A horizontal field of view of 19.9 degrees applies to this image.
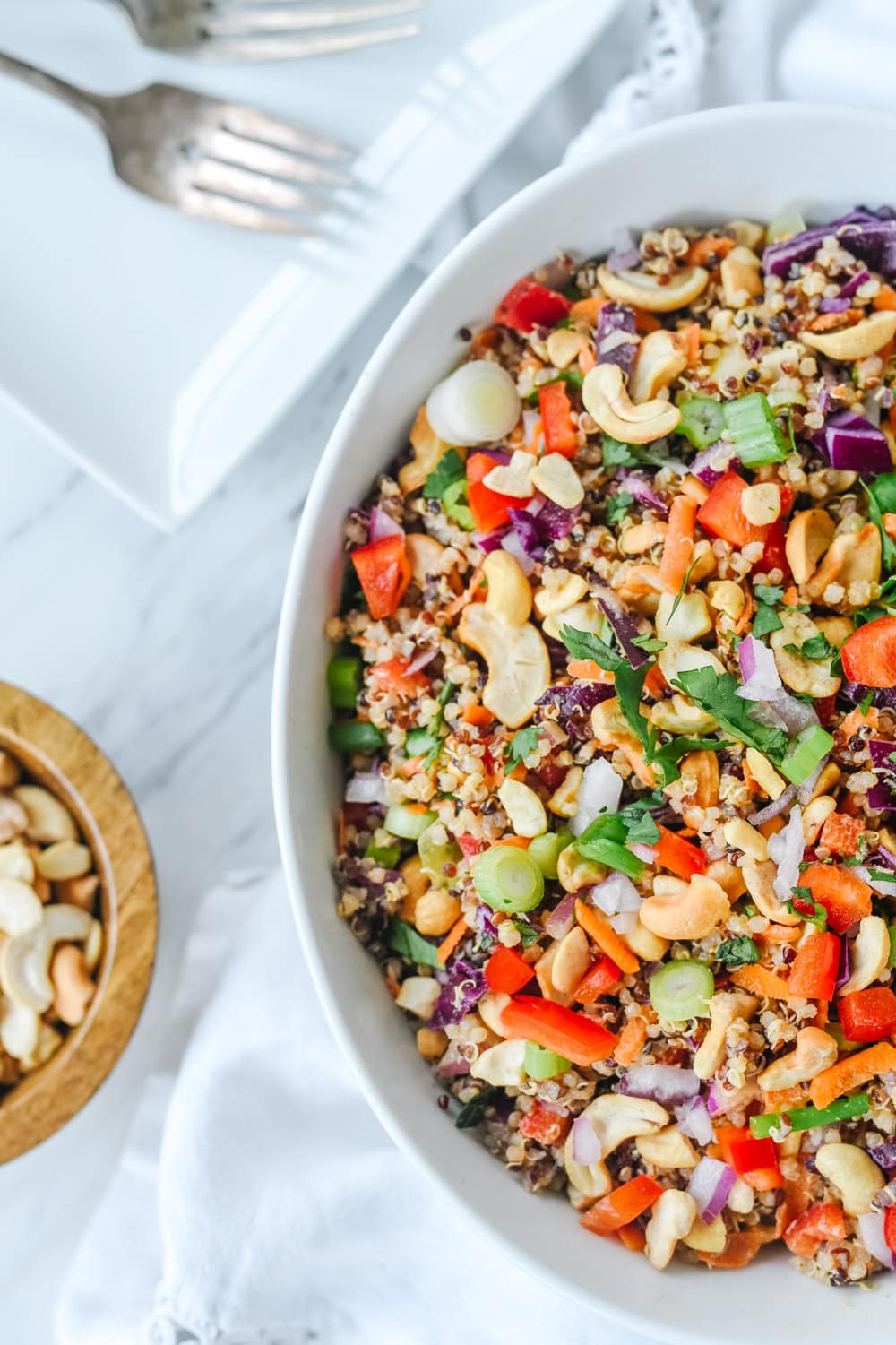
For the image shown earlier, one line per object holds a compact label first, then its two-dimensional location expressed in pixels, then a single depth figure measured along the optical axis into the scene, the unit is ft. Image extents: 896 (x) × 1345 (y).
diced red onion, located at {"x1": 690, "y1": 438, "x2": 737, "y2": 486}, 1.91
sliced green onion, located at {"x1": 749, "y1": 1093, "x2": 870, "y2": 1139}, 1.91
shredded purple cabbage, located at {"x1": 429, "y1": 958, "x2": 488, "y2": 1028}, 1.96
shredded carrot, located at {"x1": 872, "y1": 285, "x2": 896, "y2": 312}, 1.95
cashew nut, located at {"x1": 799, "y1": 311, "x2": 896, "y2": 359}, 1.92
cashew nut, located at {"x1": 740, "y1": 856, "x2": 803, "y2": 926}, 1.88
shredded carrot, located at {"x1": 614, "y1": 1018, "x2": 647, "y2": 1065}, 1.93
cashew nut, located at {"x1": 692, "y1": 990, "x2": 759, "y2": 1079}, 1.90
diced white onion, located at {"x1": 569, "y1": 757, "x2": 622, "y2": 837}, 1.92
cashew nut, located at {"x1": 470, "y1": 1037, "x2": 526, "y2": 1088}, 1.95
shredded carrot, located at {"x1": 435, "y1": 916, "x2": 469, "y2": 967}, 1.97
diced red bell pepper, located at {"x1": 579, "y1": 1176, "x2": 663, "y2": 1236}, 1.97
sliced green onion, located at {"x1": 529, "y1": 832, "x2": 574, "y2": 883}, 1.93
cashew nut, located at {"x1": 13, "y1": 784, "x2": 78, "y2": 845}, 2.26
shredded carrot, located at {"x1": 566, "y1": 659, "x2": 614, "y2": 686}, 1.91
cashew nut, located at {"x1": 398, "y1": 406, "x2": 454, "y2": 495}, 2.02
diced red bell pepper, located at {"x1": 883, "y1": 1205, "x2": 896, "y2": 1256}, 1.93
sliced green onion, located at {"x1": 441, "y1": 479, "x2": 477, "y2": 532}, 1.99
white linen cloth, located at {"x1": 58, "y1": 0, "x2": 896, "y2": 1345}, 2.23
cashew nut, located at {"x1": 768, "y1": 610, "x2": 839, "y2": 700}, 1.89
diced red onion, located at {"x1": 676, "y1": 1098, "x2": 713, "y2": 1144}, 1.94
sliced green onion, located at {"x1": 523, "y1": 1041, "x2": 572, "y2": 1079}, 1.93
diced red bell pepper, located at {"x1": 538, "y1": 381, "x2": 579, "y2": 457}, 1.96
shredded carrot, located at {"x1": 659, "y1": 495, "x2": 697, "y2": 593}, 1.90
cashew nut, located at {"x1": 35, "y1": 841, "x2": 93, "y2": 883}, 2.26
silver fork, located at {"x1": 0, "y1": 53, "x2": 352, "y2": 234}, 2.22
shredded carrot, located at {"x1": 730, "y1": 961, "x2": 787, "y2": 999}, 1.89
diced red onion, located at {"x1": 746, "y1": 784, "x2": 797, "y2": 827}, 1.90
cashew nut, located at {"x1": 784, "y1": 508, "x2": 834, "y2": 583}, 1.90
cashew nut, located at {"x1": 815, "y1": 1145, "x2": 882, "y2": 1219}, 1.91
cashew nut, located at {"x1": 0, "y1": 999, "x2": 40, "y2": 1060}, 2.24
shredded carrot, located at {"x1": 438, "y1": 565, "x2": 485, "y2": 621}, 1.97
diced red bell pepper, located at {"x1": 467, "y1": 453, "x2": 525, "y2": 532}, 1.96
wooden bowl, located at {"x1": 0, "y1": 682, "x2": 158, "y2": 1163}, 2.19
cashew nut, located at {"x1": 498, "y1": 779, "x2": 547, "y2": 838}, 1.93
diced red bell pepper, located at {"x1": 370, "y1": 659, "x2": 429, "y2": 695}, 1.98
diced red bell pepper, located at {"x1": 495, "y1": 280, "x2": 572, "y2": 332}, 2.00
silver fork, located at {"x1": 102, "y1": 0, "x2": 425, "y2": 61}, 2.22
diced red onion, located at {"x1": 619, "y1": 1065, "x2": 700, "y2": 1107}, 1.95
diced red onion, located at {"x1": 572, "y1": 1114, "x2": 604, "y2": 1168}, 1.96
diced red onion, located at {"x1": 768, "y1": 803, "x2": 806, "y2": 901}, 1.88
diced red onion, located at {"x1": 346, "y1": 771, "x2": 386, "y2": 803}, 2.02
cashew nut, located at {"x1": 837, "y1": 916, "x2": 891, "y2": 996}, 1.88
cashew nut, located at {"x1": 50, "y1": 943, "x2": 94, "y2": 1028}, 2.23
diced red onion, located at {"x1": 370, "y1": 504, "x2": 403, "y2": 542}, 2.00
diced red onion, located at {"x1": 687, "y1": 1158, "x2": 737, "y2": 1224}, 1.95
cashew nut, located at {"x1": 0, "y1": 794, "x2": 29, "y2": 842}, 2.24
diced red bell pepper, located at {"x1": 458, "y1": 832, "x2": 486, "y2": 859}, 1.95
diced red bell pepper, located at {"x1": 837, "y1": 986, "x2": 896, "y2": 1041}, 1.88
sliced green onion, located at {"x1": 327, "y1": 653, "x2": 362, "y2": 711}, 2.02
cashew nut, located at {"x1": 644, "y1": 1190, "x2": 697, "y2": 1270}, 1.95
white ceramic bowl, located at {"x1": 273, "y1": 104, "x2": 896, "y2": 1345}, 1.94
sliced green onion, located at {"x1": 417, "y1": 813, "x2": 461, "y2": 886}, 1.98
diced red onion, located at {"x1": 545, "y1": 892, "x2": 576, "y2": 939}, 1.94
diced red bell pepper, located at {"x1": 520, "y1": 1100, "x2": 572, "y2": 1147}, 1.97
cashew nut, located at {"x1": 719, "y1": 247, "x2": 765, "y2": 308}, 1.97
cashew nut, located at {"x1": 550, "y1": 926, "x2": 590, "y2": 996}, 1.92
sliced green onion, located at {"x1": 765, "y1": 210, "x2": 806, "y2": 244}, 2.00
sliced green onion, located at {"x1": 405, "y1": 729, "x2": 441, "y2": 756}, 1.98
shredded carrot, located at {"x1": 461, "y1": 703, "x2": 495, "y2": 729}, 1.96
